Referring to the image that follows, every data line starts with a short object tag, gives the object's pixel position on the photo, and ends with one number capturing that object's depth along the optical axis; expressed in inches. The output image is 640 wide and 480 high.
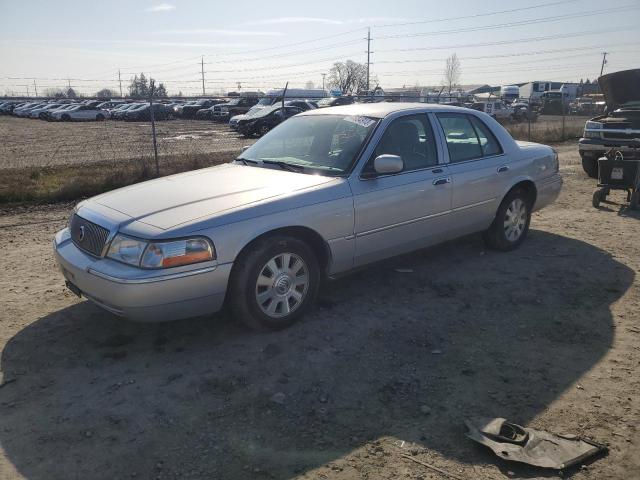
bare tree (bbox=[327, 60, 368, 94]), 3124.5
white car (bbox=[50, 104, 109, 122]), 1599.4
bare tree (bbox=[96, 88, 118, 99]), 3014.3
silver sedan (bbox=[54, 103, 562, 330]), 141.6
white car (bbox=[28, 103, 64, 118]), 1728.6
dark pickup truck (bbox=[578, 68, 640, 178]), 398.9
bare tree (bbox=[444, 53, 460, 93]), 4220.0
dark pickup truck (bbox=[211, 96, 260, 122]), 1457.9
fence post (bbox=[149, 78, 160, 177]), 363.6
